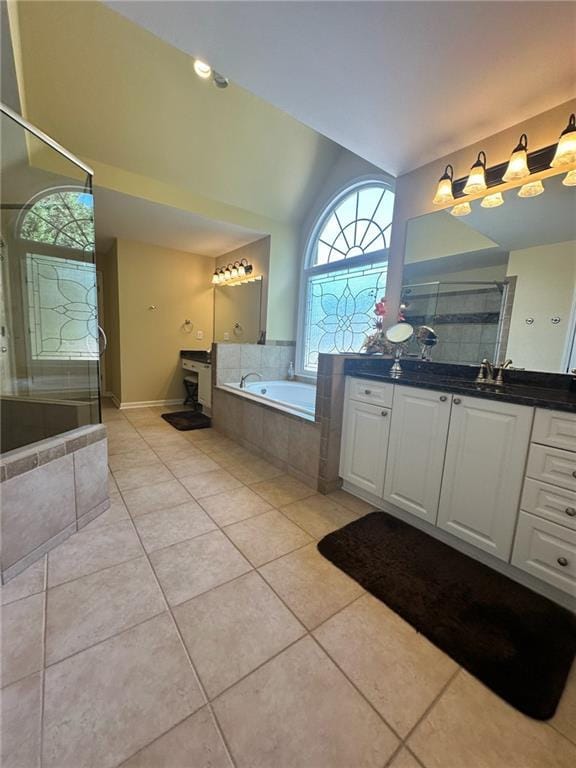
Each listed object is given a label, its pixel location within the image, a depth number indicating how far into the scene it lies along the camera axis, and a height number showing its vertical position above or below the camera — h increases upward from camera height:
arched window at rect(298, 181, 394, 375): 3.03 +0.86
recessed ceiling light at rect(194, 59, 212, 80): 2.29 +2.08
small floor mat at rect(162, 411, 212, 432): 3.66 -1.04
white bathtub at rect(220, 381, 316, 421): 3.33 -0.53
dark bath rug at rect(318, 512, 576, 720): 1.03 -1.08
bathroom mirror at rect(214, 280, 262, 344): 4.07 +0.43
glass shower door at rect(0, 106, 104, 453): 2.23 +0.38
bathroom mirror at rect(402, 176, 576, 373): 1.69 +0.49
